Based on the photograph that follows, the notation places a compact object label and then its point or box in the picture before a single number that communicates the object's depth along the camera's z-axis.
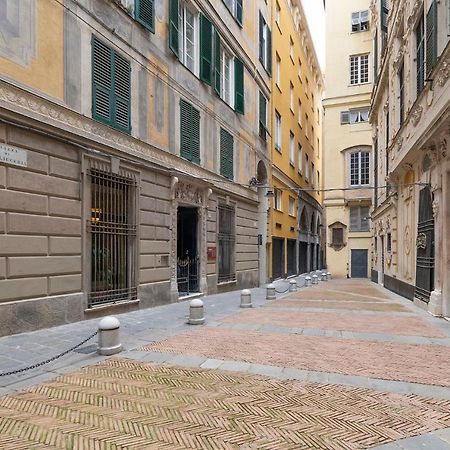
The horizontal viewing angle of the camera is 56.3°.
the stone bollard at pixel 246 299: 12.44
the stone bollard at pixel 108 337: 6.48
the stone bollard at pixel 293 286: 19.35
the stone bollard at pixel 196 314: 9.28
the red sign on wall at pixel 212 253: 15.48
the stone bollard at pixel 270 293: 15.25
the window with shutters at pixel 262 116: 21.56
